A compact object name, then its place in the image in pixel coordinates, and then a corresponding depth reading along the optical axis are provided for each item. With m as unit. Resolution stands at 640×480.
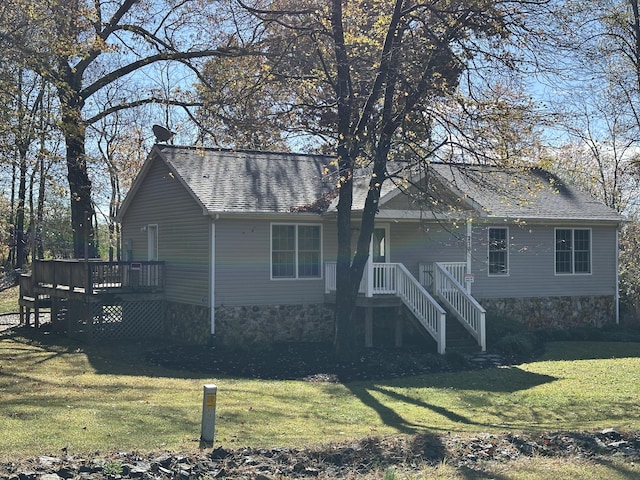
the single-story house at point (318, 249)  18.41
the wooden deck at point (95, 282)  18.97
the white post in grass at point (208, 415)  8.55
